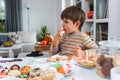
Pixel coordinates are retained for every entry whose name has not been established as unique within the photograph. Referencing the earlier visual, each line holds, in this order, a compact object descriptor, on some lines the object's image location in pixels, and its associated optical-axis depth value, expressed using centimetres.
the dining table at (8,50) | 329
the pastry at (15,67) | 88
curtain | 583
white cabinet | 178
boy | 148
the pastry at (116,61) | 77
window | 594
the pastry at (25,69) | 83
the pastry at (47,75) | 74
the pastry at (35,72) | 78
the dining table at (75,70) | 81
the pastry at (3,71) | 79
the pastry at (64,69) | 83
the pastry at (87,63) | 96
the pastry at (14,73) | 79
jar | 80
